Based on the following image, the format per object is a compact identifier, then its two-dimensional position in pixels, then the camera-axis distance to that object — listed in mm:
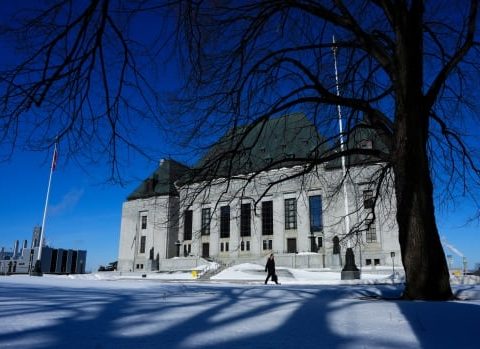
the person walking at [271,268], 21791
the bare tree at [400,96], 7945
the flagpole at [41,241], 34162
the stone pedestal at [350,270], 26750
